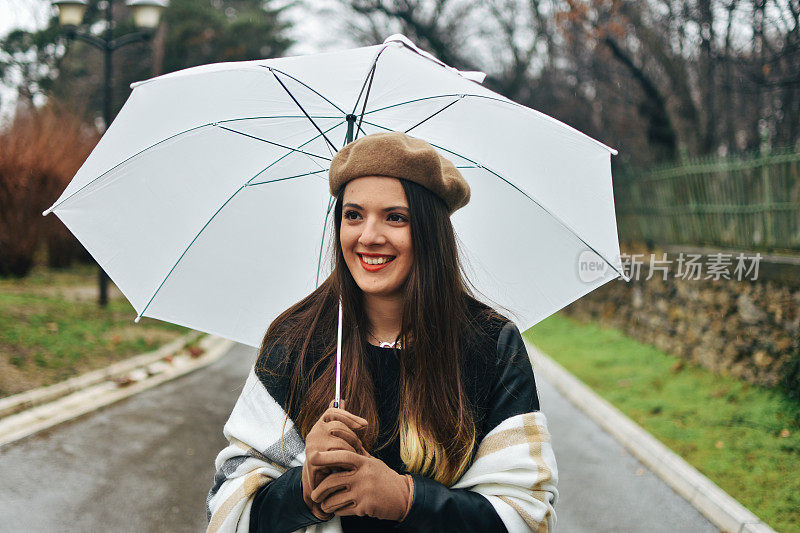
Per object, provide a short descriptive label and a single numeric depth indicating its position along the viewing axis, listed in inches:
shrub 521.0
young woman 76.3
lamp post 502.3
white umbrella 96.9
